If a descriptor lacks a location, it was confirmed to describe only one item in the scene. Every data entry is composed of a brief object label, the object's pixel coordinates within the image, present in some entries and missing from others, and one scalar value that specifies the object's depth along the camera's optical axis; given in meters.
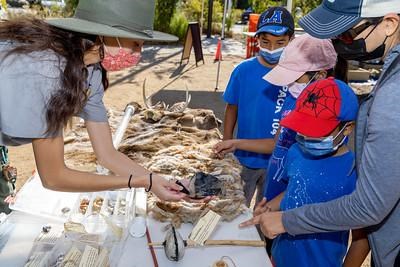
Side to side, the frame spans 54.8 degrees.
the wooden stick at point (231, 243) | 1.38
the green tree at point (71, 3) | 10.54
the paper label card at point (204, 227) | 1.39
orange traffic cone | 7.05
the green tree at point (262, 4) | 14.19
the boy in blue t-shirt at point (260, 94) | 2.15
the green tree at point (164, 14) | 11.66
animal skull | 3.33
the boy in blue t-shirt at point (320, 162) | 1.32
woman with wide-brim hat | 1.15
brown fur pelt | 1.58
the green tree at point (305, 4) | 13.65
